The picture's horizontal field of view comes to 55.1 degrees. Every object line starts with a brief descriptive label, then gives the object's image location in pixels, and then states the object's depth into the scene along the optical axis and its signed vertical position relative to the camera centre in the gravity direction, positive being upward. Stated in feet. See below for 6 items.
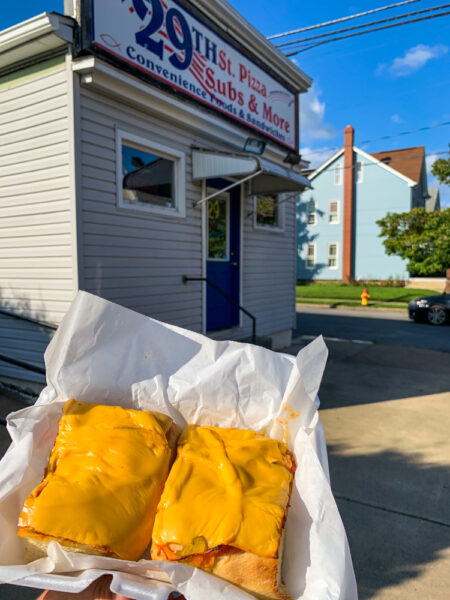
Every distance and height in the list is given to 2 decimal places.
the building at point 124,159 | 14.84 +4.61
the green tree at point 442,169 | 63.21 +15.32
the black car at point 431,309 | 43.34 -3.63
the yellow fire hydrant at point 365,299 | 59.94 -3.61
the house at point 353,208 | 91.25 +14.38
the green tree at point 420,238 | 66.95 +5.73
